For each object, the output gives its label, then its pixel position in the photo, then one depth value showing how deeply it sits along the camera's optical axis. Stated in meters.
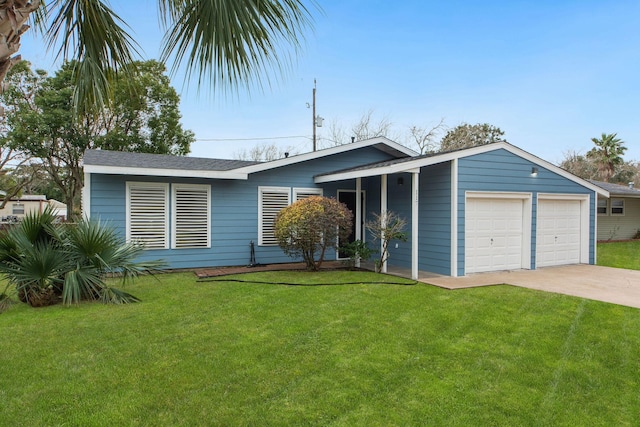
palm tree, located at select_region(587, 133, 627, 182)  27.48
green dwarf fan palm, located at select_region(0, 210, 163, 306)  5.97
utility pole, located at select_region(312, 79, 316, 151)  24.17
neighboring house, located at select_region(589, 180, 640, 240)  19.12
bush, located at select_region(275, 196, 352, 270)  8.91
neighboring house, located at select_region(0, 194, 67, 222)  26.56
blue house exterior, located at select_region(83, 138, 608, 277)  8.91
